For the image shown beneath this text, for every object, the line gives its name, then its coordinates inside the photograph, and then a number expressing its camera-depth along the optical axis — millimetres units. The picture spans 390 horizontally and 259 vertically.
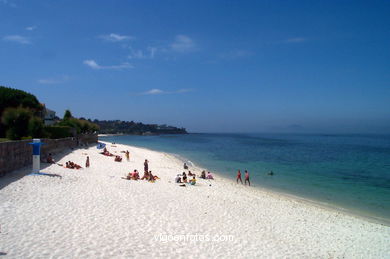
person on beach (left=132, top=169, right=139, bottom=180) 15457
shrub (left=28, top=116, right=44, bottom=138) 21953
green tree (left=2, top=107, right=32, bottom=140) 21828
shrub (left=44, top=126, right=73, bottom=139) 26678
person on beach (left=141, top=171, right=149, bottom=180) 15986
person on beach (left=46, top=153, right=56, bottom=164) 16047
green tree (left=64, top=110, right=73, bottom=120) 43459
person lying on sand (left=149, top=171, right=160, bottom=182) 15575
